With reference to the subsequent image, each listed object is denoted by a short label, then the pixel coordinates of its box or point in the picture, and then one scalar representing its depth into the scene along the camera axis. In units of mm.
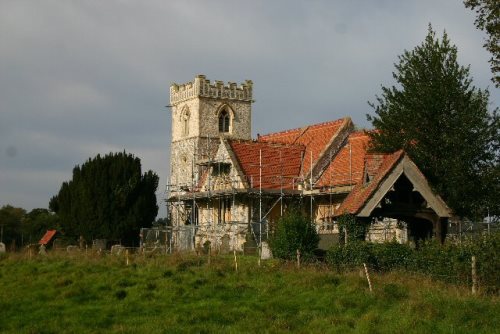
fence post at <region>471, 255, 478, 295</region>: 19461
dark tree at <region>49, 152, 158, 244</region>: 50219
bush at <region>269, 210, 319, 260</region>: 27438
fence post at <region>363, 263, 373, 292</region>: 20033
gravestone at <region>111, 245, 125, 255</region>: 34884
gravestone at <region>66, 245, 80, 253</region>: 35888
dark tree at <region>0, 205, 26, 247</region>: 65812
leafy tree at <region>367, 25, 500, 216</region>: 33031
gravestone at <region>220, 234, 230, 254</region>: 39697
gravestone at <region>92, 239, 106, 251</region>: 47125
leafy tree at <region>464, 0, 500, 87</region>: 26219
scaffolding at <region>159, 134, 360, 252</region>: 42531
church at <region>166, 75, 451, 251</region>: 42031
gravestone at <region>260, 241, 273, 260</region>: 32369
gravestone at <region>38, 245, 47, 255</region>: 35256
